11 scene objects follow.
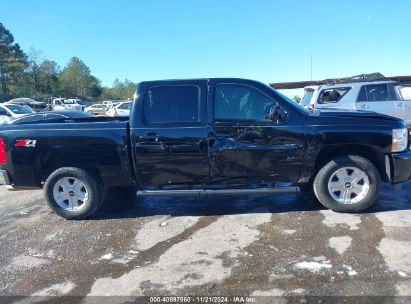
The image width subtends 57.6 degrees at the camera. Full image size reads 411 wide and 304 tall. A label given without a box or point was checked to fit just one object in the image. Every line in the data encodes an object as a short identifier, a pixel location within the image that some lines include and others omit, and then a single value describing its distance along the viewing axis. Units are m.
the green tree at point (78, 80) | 100.62
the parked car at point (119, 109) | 25.42
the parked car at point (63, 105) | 41.01
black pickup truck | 4.93
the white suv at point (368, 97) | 10.80
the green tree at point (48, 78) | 88.75
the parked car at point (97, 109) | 41.30
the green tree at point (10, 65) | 73.25
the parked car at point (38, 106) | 40.48
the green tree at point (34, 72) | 84.44
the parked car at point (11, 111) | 19.37
